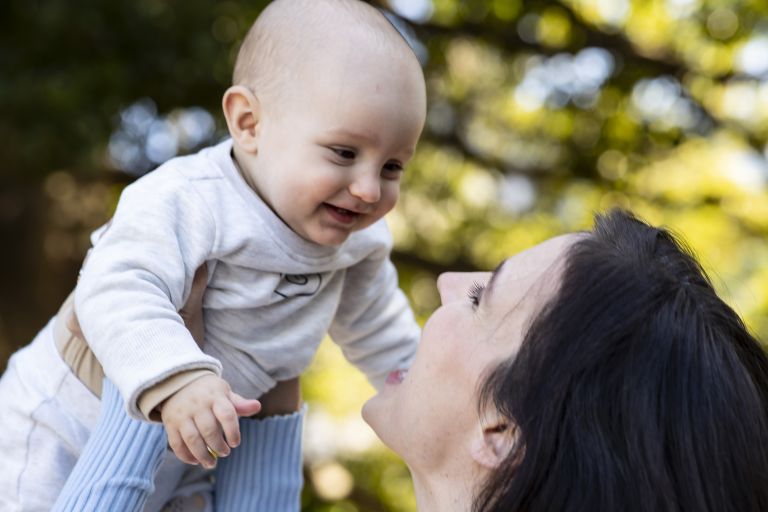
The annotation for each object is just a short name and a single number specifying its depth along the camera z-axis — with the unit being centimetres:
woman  103
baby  109
